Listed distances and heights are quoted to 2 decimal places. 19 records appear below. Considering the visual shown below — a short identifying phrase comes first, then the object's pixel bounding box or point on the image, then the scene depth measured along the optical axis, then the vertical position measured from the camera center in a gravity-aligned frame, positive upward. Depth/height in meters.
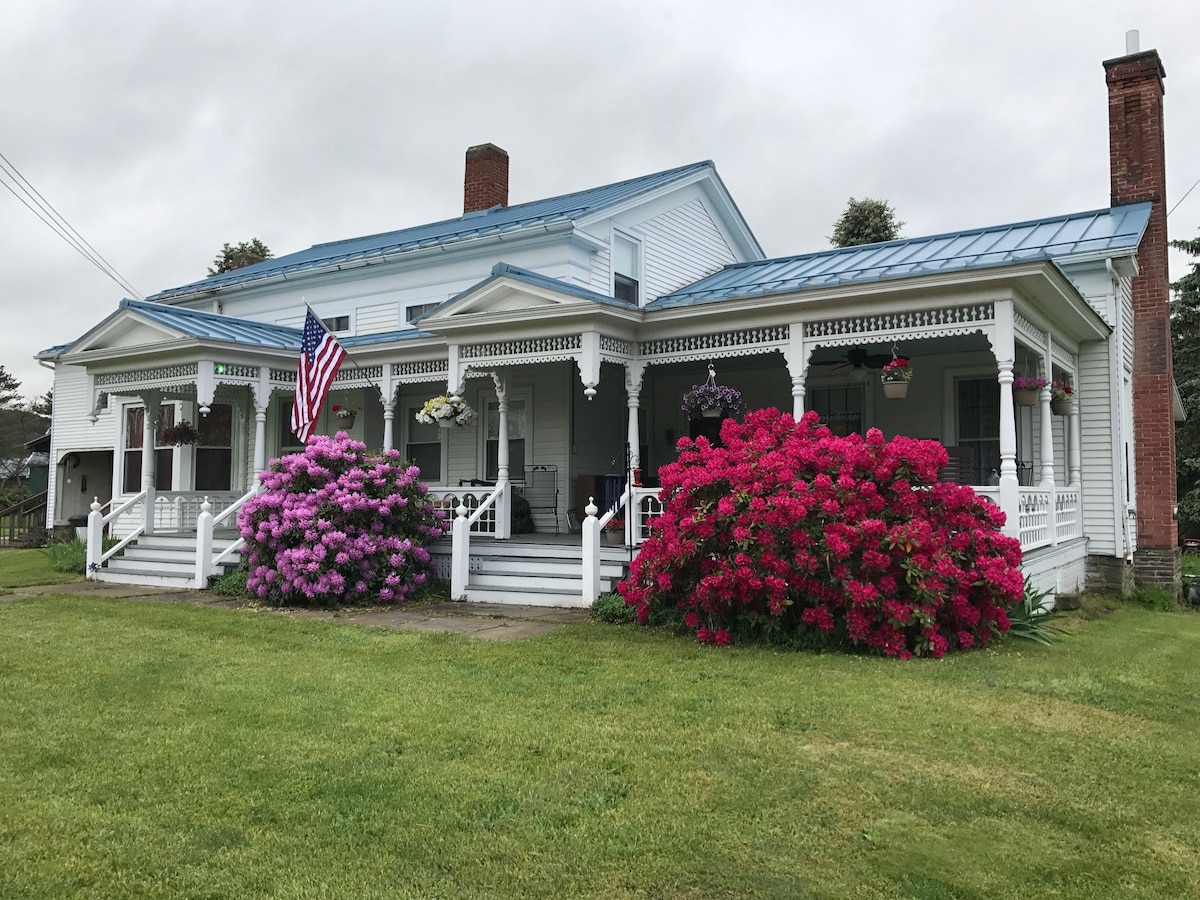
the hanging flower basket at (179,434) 16.65 +0.97
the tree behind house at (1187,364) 26.11 +3.73
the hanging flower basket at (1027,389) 11.27 +1.25
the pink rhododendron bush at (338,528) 10.96 -0.53
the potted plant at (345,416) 15.33 +1.20
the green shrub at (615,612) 9.46 -1.34
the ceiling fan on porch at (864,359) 12.15 +1.75
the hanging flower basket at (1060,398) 12.05 +1.21
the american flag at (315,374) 12.50 +1.57
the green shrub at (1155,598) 13.12 -1.66
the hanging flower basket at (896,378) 10.62 +1.30
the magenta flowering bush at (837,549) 7.52 -0.56
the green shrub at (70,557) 14.97 -1.22
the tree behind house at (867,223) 32.28 +9.57
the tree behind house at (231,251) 41.22 +11.13
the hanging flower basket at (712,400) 11.66 +1.14
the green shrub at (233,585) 11.99 -1.35
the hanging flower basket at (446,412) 12.70 +1.07
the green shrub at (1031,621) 8.38 -1.31
